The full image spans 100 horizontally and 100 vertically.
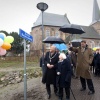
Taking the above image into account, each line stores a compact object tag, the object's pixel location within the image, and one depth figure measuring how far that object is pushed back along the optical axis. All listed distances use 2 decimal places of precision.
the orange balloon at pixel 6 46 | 3.27
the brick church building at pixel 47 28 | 25.89
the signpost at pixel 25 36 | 2.70
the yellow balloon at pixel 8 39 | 3.36
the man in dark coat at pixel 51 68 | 3.34
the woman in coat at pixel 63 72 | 3.13
